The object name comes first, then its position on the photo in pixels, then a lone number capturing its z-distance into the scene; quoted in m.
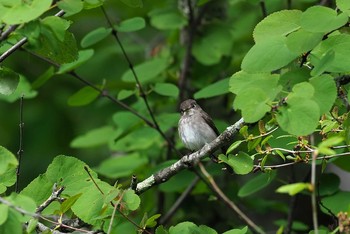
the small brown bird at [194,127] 10.37
